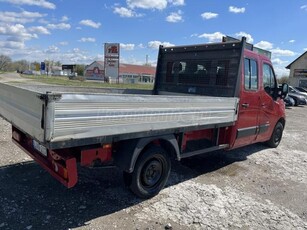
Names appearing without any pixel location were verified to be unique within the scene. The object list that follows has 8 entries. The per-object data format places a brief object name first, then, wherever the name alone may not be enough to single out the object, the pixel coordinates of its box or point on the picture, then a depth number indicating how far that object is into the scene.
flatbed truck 3.22
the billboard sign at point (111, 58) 40.28
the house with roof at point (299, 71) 52.25
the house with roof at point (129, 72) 85.62
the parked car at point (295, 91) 28.50
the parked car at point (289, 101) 25.30
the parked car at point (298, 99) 26.77
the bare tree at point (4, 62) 113.24
